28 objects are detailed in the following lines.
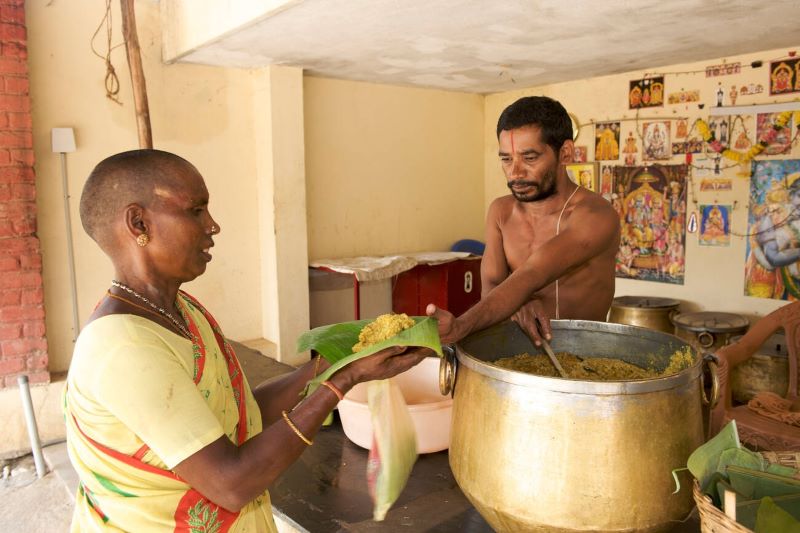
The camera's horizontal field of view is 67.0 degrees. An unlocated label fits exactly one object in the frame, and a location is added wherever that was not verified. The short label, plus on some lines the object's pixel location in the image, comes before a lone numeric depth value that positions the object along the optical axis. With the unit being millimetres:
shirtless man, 1564
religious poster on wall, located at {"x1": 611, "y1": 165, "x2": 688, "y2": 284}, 5234
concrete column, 4996
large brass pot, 971
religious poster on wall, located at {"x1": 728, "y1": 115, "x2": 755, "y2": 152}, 4738
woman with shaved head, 1055
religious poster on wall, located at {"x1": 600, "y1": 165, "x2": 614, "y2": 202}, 5668
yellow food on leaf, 1290
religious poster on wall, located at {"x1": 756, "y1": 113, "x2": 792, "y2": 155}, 4547
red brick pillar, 3879
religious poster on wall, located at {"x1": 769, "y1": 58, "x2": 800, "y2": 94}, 4477
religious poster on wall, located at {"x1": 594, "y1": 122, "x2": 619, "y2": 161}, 5598
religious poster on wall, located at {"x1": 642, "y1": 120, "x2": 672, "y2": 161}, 5230
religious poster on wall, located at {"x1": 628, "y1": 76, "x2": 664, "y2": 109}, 5234
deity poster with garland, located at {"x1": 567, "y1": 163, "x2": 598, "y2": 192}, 5742
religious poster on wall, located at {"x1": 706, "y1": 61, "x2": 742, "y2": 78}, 4772
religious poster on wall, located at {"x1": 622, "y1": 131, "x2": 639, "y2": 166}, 5456
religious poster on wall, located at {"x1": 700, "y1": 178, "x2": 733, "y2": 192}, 4898
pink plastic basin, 1676
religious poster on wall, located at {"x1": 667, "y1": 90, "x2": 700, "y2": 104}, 5023
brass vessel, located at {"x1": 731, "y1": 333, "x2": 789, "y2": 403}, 3947
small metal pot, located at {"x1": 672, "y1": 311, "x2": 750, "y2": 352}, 4285
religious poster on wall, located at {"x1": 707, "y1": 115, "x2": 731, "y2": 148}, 4863
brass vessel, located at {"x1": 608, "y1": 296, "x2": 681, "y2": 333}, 4859
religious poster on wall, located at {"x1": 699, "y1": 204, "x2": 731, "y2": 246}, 4938
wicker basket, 873
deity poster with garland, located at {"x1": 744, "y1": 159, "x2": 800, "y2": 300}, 4562
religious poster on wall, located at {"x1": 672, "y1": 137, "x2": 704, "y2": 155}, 5035
